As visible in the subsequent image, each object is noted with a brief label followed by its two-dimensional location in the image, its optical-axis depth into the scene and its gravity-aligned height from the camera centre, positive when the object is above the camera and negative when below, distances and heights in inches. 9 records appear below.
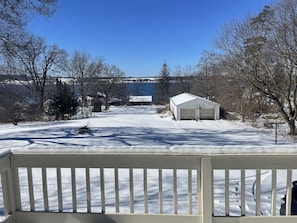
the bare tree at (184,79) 1364.2 +62.5
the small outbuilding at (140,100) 1691.7 -56.9
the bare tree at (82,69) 1298.0 +123.6
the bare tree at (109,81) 1472.7 +66.9
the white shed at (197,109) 727.7 -55.3
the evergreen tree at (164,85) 1609.3 +38.0
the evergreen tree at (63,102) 858.1 -27.4
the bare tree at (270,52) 400.8 +62.3
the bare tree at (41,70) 1060.5 +105.0
